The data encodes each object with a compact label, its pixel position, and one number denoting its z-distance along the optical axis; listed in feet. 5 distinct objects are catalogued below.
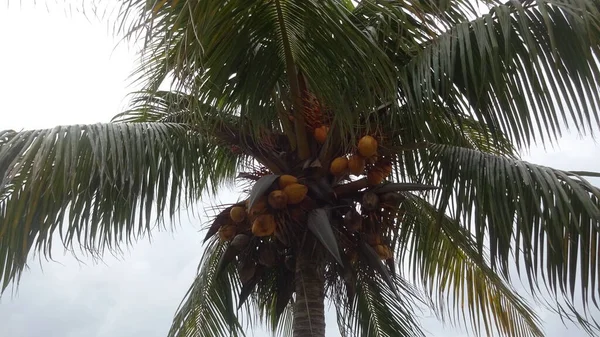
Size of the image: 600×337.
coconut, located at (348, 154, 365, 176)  13.32
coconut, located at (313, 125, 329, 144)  13.85
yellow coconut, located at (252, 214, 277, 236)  13.04
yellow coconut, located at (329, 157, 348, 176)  13.39
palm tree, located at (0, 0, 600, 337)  11.53
